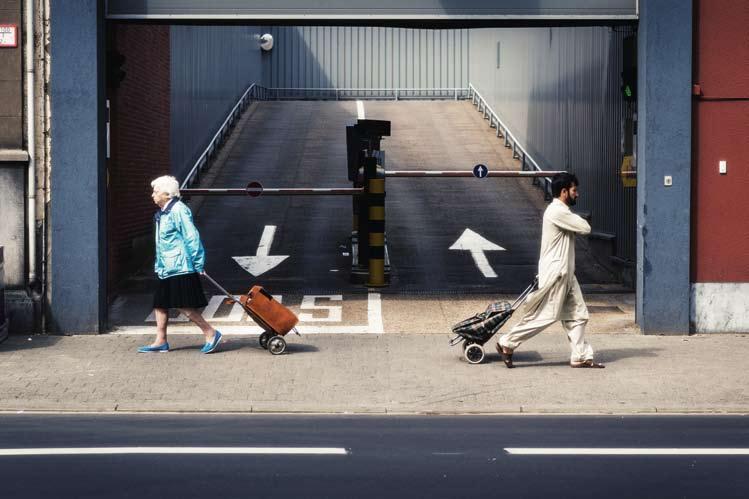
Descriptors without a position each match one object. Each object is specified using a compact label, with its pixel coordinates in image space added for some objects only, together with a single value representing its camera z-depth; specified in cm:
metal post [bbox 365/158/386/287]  1568
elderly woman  1177
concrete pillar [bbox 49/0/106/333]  1278
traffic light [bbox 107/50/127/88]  1371
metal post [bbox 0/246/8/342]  1252
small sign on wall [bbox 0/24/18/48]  1282
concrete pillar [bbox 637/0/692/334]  1287
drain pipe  1283
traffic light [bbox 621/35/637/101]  1359
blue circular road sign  1723
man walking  1102
